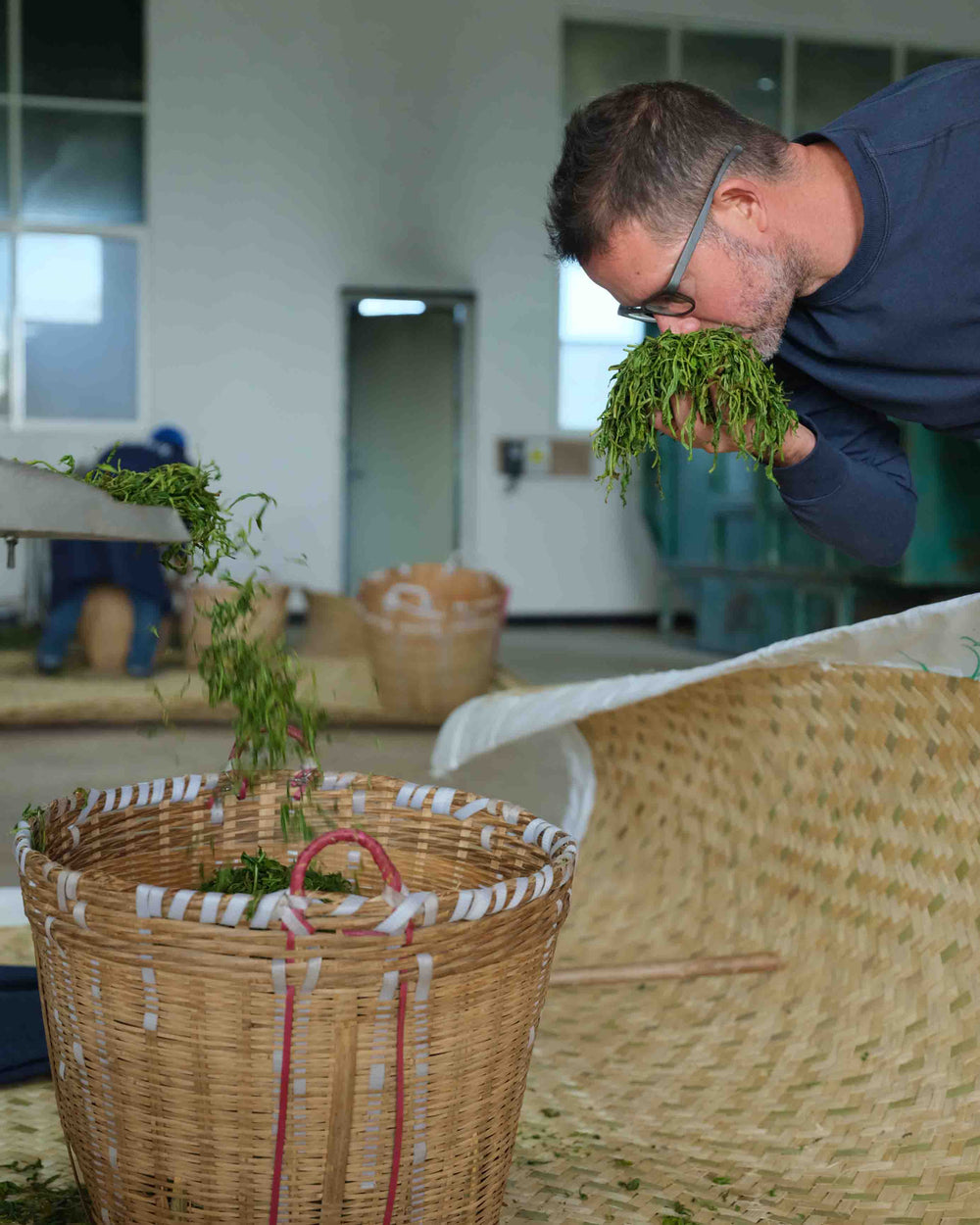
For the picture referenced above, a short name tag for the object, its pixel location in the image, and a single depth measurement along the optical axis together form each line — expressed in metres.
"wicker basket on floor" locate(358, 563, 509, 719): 3.87
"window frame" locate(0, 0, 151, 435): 6.38
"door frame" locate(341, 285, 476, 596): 6.85
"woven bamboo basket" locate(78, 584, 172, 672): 4.79
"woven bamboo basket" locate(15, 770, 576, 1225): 0.83
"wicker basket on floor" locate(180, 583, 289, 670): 4.61
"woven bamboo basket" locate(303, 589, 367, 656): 5.20
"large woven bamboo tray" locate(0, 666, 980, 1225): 1.24
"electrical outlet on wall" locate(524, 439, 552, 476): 6.95
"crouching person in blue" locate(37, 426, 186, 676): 4.61
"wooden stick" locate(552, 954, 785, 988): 1.68
